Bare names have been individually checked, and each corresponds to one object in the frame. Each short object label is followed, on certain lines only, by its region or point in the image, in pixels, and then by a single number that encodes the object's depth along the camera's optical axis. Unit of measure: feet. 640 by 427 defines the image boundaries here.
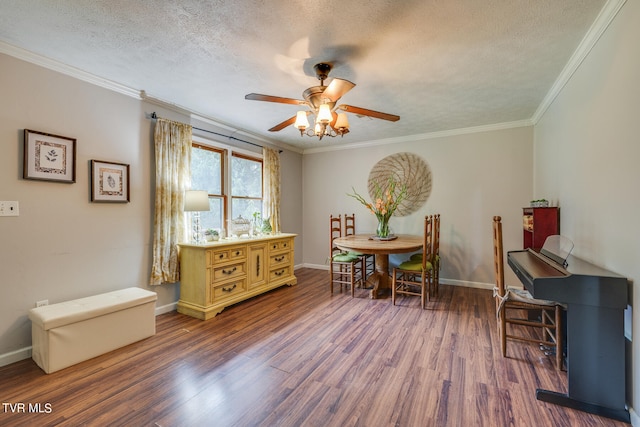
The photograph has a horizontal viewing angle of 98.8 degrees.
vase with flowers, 13.03
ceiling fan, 7.15
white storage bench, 6.82
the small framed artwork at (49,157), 7.45
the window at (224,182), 12.35
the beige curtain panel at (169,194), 10.21
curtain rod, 10.27
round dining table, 10.99
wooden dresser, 10.21
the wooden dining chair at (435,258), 12.24
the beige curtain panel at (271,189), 15.52
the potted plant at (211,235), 11.26
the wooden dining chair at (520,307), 6.74
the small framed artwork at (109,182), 8.74
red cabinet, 9.34
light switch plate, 7.07
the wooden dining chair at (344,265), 12.96
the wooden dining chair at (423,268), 10.82
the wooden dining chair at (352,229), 15.98
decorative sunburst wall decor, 14.99
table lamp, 10.43
